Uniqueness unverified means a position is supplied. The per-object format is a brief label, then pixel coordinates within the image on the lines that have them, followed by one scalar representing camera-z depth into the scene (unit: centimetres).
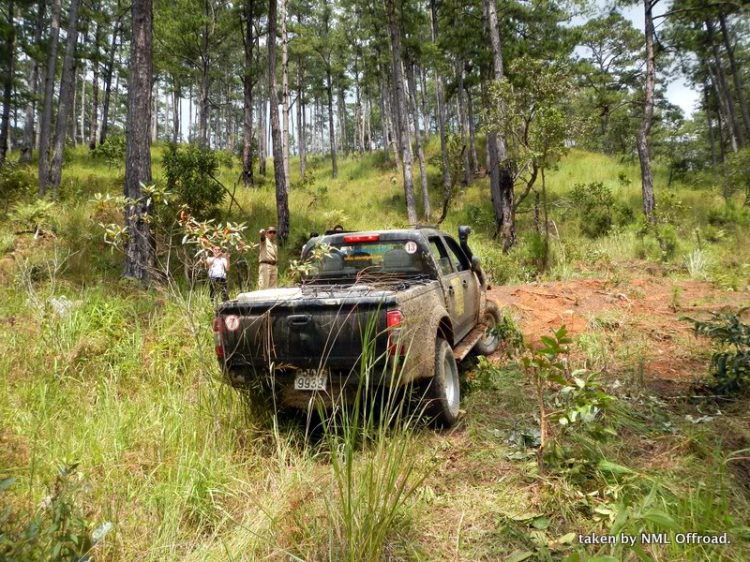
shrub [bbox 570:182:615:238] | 1585
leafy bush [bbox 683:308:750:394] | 341
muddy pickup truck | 303
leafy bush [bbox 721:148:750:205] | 1603
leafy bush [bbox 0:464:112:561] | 170
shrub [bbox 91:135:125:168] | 1928
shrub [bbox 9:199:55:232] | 714
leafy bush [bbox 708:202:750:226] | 1411
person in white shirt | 731
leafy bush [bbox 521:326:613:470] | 254
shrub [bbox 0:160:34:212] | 1211
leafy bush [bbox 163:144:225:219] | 1079
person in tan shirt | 805
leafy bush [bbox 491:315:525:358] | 518
